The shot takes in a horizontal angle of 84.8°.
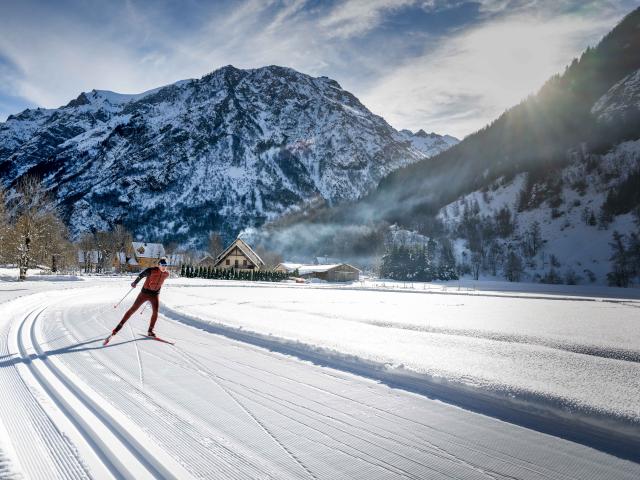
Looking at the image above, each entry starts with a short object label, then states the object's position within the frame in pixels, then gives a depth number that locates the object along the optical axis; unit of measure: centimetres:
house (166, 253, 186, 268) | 10141
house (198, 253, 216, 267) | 10183
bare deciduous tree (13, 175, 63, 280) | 3677
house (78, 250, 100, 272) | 8019
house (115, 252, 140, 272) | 9125
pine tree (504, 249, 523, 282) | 9585
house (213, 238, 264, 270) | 6638
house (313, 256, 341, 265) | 11231
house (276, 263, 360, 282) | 7588
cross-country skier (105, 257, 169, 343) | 905
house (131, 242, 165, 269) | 9462
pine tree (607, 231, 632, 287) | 8006
